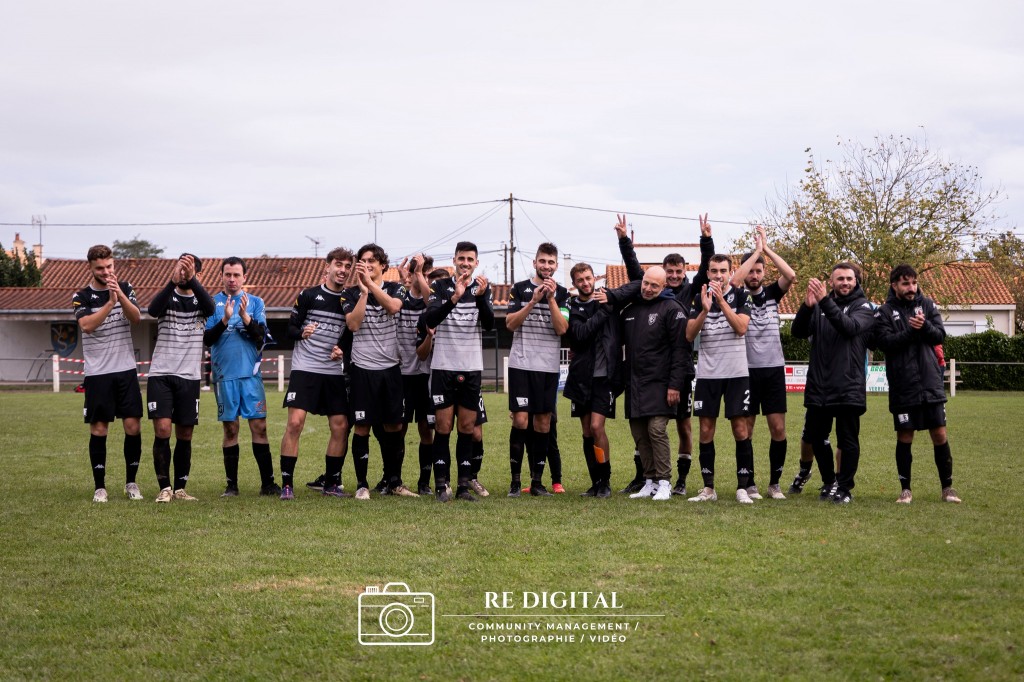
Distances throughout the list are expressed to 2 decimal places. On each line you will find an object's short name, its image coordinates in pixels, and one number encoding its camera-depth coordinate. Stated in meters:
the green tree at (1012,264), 45.35
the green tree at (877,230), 36.53
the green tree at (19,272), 54.31
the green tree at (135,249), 93.81
